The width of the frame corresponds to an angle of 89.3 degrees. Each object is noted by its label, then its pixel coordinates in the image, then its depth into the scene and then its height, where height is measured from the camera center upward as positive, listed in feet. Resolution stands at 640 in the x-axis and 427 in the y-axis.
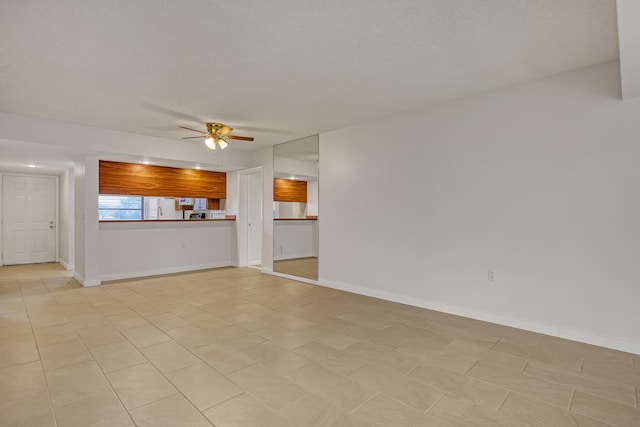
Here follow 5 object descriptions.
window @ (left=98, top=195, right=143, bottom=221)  25.22 +0.55
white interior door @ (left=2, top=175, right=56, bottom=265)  24.14 -0.38
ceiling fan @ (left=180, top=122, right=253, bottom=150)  15.48 +3.92
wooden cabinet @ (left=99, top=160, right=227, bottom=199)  19.75 +2.23
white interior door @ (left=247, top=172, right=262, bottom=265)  24.18 -0.17
